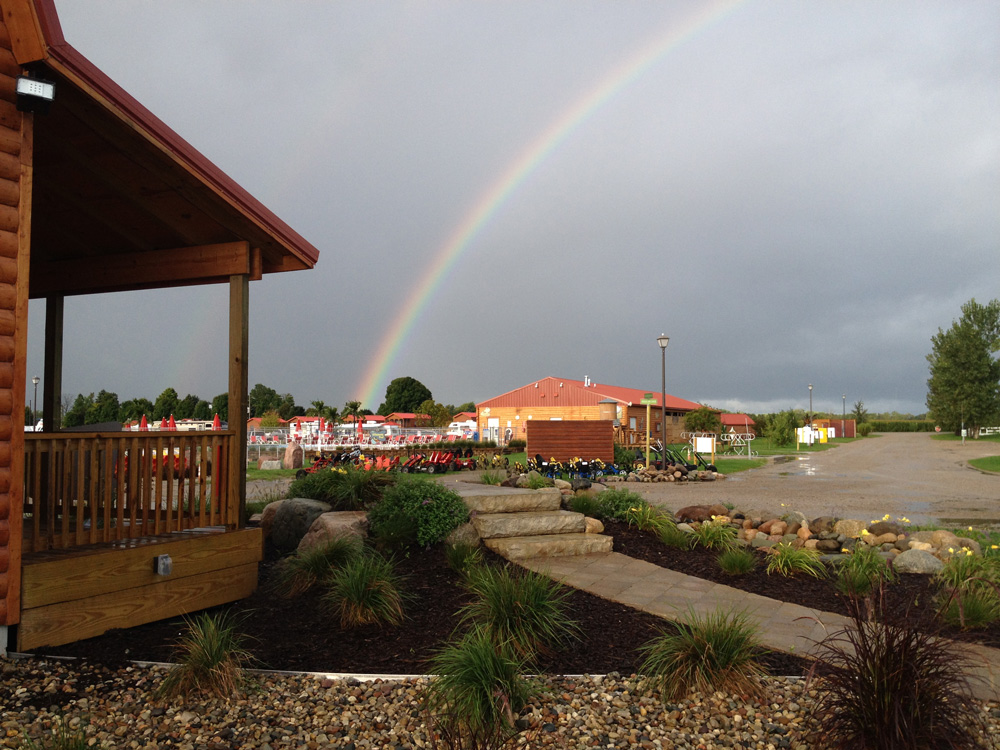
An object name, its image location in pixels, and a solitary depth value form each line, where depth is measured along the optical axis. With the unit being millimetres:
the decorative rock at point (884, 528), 7844
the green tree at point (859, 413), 93375
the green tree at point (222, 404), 70525
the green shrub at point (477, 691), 3297
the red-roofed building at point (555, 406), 53219
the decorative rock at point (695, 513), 8789
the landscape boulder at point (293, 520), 7770
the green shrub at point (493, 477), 10408
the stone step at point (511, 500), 7461
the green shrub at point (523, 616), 4285
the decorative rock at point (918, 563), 6363
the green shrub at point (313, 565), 5926
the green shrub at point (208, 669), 3824
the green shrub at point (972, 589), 4777
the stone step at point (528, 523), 7121
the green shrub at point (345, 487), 8031
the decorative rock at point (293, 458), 24047
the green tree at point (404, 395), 97125
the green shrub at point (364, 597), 5012
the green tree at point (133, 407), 60650
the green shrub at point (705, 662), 3699
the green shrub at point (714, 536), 7502
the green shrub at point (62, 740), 3023
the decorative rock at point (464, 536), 6895
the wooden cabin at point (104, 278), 4504
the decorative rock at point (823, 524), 7984
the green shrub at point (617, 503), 8453
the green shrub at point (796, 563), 6426
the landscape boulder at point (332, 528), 6758
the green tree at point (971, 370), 56406
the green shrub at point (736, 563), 6391
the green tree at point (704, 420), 40188
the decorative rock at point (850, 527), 7840
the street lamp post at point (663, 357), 21547
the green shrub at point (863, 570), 5625
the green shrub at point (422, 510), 6879
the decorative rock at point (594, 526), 7723
